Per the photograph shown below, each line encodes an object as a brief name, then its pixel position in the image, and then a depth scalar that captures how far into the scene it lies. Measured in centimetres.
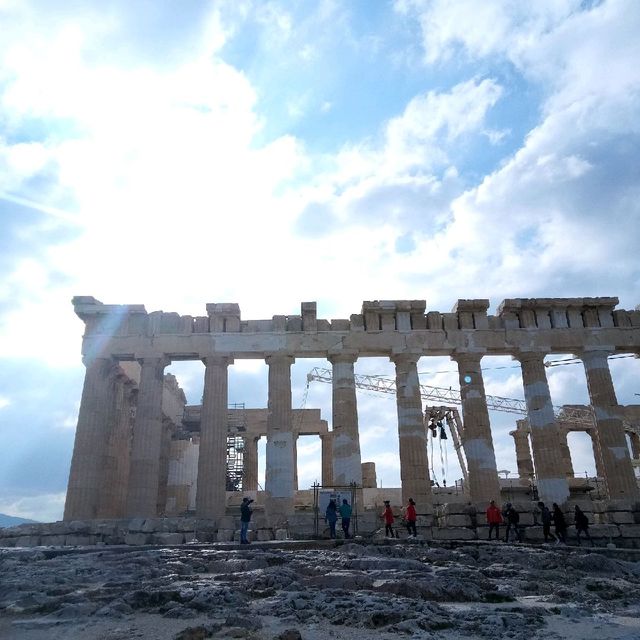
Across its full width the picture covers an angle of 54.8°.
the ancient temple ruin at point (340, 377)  2489
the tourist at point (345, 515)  1903
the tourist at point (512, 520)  1919
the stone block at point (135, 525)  2119
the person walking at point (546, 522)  1928
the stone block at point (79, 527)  2084
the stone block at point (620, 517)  2269
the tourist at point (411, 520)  1981
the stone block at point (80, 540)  1983
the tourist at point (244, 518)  1838
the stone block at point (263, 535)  2077
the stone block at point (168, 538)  1802
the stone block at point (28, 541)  2048
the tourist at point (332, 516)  1920
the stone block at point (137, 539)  1823
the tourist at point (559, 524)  1906
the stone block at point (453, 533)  2106
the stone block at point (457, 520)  2181
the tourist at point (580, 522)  1873
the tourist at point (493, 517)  1962
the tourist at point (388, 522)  1988
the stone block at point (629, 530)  2050
